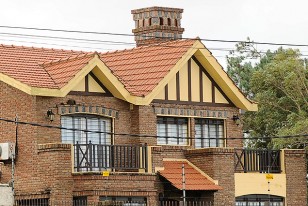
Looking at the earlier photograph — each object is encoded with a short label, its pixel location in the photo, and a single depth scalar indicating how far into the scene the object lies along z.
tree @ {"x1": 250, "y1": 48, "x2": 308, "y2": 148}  60.72
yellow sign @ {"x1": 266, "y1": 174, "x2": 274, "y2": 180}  51.09
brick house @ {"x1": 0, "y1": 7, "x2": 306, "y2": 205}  46.72
